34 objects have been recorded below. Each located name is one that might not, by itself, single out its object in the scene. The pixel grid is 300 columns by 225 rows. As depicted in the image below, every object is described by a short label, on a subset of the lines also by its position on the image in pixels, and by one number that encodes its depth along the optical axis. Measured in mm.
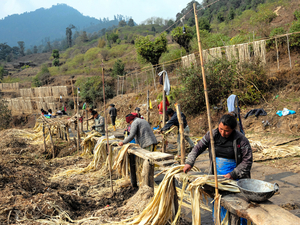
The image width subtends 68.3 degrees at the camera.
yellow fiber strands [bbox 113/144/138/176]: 4430
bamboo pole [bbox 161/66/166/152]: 6484
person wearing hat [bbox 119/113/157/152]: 4761
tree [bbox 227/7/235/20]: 31678
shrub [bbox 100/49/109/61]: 43625
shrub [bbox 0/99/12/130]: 15695
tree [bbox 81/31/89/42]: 80588
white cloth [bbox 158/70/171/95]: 8039
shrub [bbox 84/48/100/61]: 45281
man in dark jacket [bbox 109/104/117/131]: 11492
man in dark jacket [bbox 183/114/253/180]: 2443
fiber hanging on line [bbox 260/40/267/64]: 9767
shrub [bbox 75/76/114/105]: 23266
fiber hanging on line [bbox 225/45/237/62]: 10305
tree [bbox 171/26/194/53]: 18812
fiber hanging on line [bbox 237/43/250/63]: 10020
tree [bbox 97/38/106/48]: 55875
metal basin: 1984
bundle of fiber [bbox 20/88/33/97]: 26539
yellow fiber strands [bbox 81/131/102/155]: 6800
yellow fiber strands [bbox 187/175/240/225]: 2301
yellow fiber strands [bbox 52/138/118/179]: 5672
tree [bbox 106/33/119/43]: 53312
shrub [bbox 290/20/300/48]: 11625
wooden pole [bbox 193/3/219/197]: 2168
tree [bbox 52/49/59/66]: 45675
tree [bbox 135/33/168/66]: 19045
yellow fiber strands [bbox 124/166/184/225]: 2762
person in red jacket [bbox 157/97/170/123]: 8836
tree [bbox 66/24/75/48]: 80588
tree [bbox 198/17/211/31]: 29023
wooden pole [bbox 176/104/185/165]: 4020
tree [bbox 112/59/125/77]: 26562
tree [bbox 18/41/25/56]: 80750
